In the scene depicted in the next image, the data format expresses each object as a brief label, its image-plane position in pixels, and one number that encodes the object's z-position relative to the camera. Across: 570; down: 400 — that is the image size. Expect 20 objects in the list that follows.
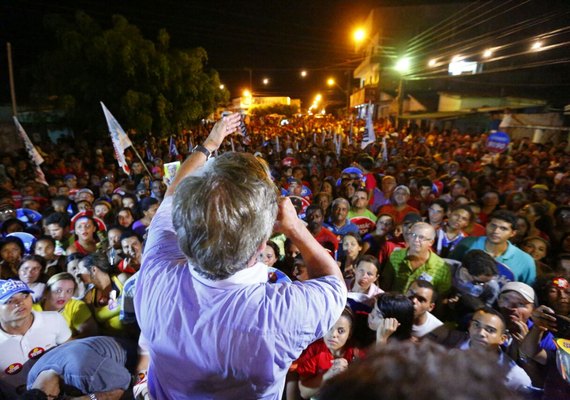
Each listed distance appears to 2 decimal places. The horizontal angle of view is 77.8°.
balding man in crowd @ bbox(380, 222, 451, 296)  3.63
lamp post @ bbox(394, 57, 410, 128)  24.36
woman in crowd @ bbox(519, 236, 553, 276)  4.13
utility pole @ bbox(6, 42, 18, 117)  11.20
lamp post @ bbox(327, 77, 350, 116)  48.16
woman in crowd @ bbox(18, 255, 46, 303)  3.63
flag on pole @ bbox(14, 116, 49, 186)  7.50
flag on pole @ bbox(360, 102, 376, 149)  10.03
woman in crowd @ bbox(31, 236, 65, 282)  4.30
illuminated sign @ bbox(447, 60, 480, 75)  24.42
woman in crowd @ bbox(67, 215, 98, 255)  4.84
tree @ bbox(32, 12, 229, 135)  13.44
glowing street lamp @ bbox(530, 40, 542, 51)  18.27
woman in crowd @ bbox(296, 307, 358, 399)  2.52
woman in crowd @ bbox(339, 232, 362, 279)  4.18
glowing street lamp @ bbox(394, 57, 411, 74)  28.66
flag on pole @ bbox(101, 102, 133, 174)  6.88
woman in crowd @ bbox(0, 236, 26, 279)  4.19
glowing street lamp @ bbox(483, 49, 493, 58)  21.42
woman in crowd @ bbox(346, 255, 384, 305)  3.41
